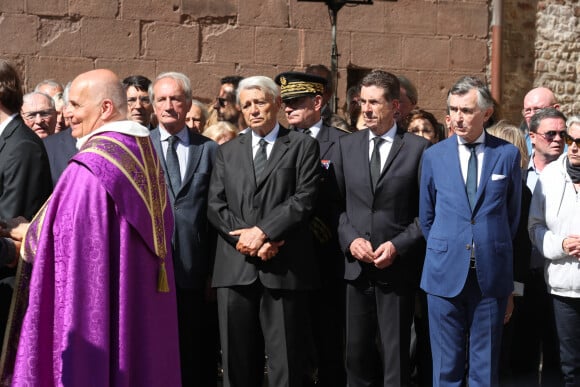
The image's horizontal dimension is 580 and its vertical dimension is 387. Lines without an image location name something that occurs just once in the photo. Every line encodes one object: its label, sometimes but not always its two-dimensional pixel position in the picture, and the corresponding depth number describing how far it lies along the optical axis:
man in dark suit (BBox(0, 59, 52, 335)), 5.10
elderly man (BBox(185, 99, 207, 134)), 7.68
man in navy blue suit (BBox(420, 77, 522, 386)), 5.79
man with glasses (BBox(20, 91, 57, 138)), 7.09
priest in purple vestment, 4.44
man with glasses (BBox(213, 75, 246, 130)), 8.45
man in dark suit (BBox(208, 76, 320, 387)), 5.83
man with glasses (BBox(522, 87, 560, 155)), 8.12
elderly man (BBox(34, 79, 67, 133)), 7.77
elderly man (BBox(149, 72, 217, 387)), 6.06
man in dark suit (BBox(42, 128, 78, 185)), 6.35
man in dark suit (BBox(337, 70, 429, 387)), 6.01
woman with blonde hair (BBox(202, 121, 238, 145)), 7.27
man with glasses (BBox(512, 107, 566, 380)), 6.79
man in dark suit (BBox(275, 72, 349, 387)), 6.29
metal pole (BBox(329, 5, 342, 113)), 9.80
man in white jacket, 6.29
